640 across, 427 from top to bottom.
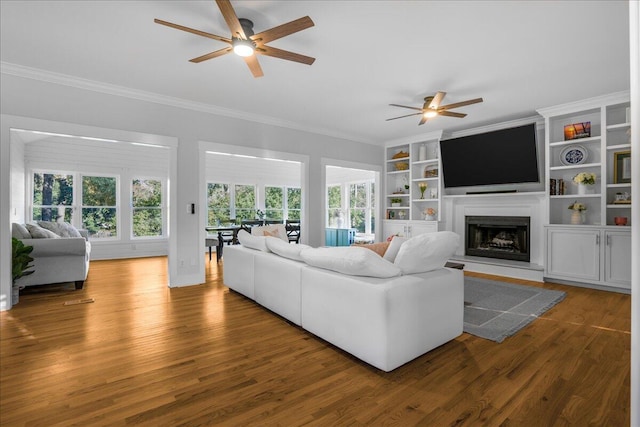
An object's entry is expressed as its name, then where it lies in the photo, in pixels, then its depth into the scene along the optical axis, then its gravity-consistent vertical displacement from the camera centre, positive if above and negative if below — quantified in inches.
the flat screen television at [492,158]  211.0 +37.1
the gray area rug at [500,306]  118.9 -42.5
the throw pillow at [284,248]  122.3 -14.4
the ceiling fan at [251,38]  92.6 +55.2
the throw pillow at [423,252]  96.8 -12.2
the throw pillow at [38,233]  175.3 -11.0
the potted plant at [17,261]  145.7 -21.9
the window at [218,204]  351.3 +8.8
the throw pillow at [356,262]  91.7 -15.0
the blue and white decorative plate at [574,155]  195.2 +33.9
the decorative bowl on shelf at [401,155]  281.4 +49.2
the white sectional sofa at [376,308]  85.0 -28.8
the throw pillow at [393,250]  104.3 -12.4
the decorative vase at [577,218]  189.1 -4.3
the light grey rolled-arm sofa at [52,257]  163.8 -23.3
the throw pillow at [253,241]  147.2 -14.0
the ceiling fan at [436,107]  161.3 +54.6
